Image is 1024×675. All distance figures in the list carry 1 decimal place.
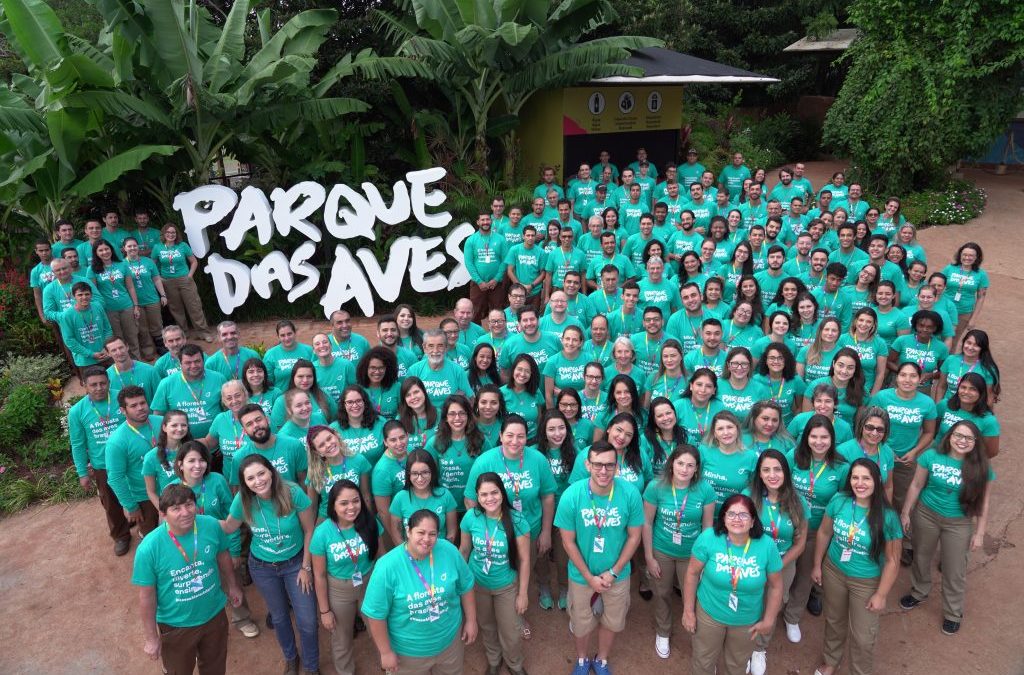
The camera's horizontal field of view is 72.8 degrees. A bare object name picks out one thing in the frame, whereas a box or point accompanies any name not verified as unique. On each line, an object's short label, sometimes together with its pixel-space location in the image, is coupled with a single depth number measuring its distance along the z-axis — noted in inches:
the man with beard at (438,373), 217.2
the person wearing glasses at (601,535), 159.2
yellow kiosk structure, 516.7
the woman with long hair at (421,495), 158.4
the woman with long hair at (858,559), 154.8
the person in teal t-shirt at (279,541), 158.4
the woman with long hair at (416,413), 191.6
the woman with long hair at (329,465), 169.5
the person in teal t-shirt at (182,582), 143.9
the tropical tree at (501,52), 418.9
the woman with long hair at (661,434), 179.6
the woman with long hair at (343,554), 150.8
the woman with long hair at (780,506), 157.2
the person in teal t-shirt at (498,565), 159.2
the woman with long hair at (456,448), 182.4
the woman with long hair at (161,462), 181.6
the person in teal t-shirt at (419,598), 139.0
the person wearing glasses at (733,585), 147.6
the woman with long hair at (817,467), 168.9
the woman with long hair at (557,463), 179.0
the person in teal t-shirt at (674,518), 162.9
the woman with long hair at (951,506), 173.8
